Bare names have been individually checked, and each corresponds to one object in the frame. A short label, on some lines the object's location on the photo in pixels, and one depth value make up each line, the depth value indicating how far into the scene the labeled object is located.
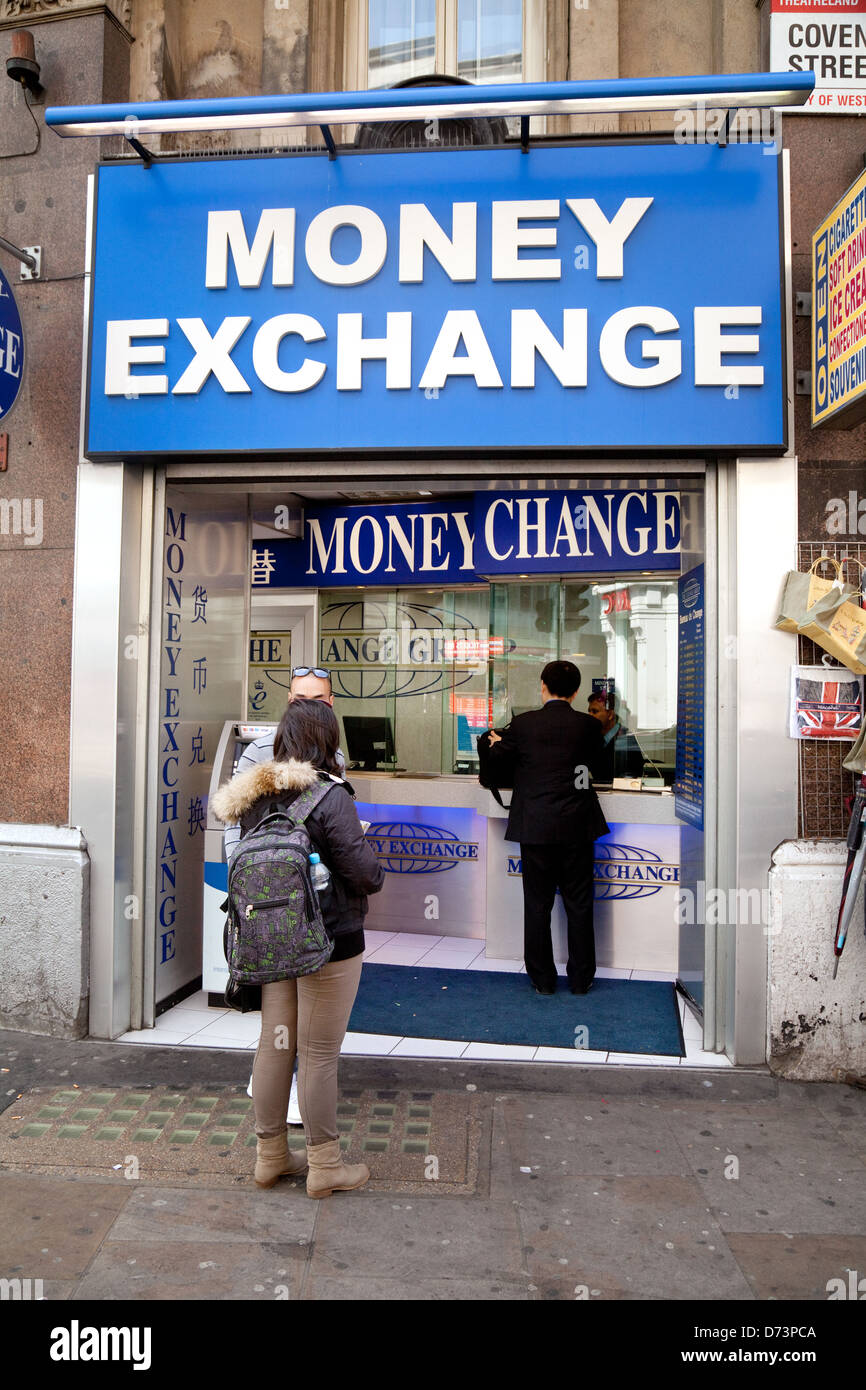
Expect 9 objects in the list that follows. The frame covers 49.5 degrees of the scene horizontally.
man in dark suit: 5.45
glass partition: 6.71
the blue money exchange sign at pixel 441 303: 4.41
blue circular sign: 4.64
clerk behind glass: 6.55
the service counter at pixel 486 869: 6.06
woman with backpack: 3.15
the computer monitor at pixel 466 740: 7.33
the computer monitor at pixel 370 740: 7.65
